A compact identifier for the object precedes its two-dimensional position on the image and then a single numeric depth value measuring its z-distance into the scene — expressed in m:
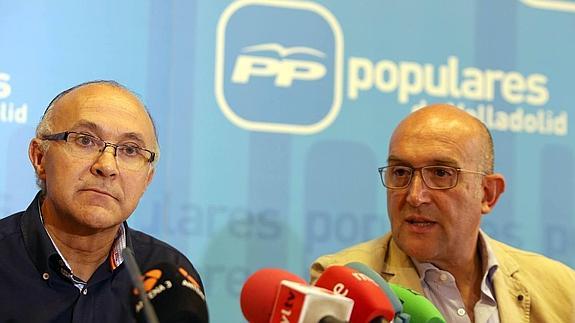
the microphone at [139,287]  3.38
